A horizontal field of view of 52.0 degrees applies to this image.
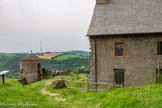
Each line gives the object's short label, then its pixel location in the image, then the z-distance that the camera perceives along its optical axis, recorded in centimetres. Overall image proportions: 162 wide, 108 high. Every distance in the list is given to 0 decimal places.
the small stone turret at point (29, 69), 3225
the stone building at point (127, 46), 1645
